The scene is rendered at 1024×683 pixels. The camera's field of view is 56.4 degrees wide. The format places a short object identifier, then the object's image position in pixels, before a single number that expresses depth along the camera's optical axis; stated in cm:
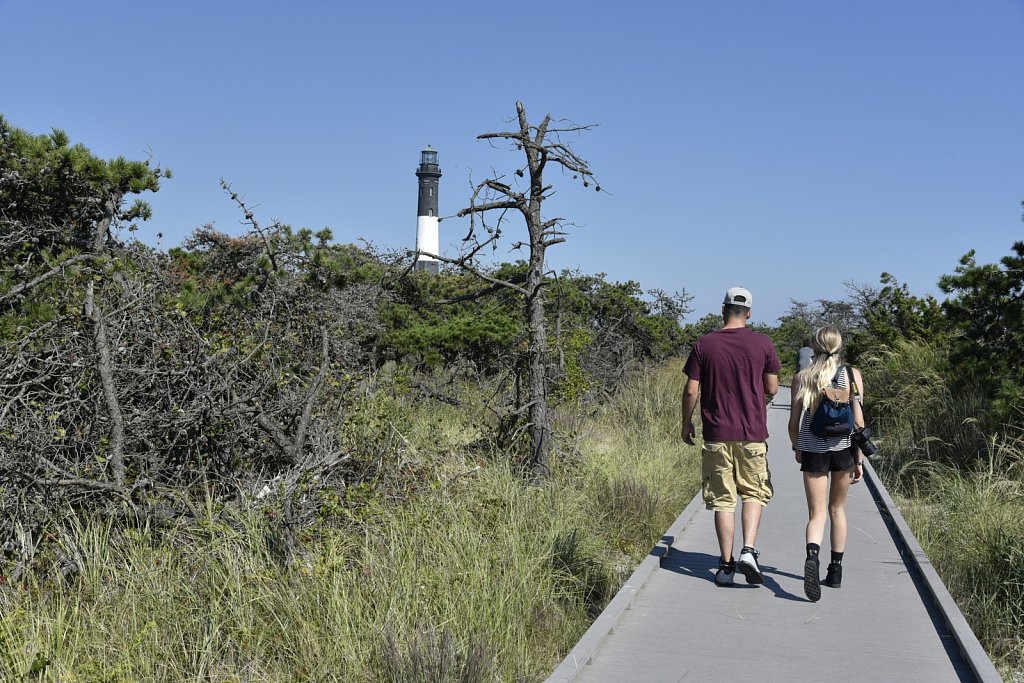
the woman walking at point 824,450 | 605
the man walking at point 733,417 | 608
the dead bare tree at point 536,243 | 955
